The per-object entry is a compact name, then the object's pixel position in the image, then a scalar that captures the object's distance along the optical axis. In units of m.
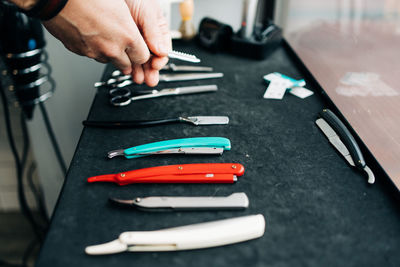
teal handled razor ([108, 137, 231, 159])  0.55
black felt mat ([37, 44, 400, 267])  0.40
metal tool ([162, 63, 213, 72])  0.86
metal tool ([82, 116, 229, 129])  0.63
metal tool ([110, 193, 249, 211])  0.45
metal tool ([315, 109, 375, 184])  0.52
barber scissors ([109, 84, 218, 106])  0.73
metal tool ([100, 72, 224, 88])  0.79
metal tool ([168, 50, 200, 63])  0.67
